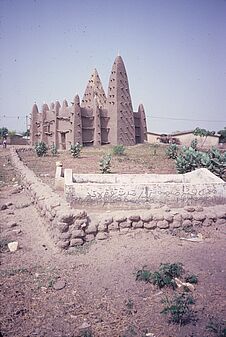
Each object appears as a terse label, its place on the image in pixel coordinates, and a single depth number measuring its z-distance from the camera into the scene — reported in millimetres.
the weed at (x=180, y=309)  3623
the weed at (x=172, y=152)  22109
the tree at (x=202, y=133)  40206
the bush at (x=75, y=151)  22970
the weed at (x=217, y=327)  3312
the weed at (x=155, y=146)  32438
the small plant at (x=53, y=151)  25145
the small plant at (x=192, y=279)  4674
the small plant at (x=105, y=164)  14406
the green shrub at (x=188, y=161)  12906
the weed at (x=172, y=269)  4824
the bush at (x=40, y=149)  24366
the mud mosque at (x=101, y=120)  32469
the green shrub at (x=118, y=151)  24953
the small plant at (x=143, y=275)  4734
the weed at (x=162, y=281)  4529
